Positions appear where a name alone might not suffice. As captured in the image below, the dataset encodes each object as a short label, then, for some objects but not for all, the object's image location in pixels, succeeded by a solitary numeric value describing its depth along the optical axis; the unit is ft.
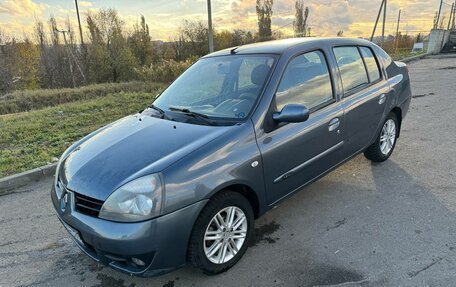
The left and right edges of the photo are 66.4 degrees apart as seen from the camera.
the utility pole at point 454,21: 105.04
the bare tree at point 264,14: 141.28
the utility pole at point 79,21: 115.78
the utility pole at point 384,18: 73.41
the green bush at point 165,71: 63.31
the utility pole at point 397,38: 120.47
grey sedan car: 7.74
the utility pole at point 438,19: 95.83
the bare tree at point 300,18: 154.10
